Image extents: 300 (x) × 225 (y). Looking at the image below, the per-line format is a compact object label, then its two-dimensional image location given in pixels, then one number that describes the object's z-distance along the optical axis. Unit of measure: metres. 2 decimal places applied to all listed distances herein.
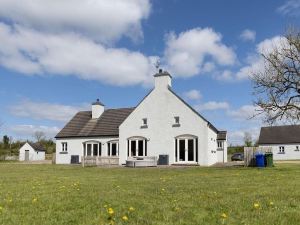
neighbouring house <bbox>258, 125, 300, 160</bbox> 43.60
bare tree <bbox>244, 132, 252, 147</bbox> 56.22
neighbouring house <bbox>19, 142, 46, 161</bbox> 48.41
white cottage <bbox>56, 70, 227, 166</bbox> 23.98
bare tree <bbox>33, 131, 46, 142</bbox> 66.59
